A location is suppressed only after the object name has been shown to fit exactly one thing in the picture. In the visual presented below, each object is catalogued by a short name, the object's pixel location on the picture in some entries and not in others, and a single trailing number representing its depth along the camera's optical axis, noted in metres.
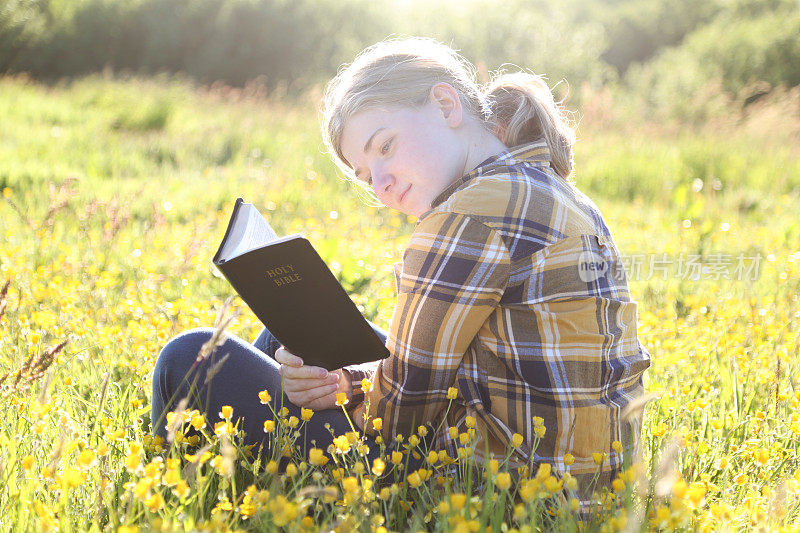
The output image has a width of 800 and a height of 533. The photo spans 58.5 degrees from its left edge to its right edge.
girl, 1.57
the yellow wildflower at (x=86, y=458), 1.21
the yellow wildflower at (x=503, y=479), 1.23
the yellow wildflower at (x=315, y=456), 1.35
